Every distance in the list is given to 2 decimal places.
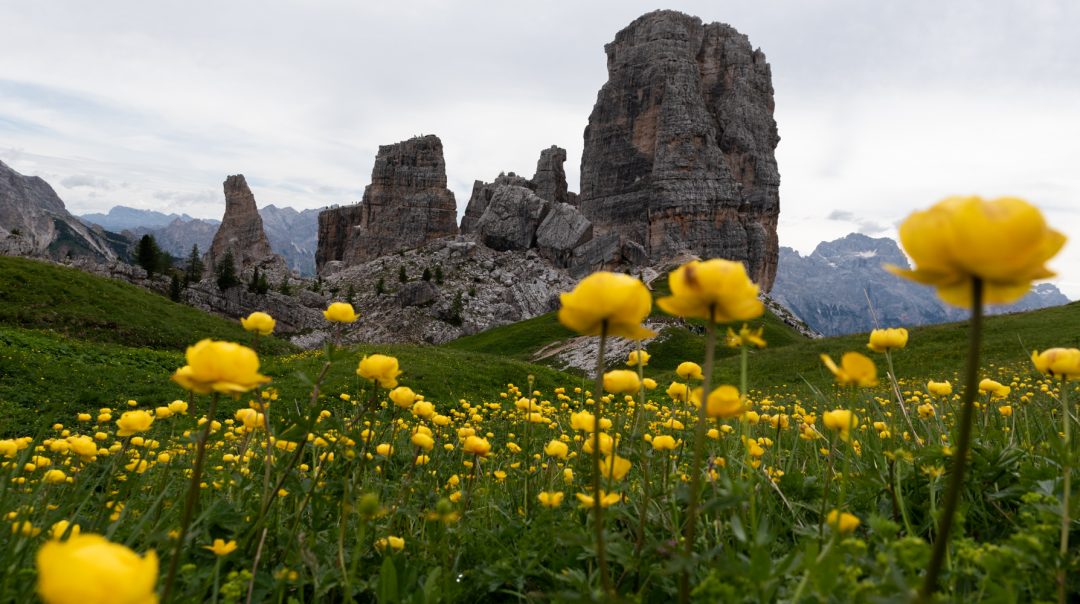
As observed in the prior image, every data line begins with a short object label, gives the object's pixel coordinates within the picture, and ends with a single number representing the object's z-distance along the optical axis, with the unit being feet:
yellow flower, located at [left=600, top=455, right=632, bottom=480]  6.70
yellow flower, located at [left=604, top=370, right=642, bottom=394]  8.36
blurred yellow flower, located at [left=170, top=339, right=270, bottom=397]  4.94
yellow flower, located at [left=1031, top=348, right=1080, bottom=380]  6.29
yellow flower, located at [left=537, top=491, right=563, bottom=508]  7.43
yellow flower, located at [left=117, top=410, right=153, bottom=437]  9.04
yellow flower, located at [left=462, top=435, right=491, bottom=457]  8.52
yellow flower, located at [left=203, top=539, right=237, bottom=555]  5.89
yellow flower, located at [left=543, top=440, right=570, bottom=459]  8.71
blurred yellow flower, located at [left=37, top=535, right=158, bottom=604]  2.63
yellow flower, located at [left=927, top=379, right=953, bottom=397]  10.14
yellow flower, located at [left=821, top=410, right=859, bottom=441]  6.99
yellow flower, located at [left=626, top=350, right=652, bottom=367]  7.36
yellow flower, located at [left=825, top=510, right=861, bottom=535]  5.15
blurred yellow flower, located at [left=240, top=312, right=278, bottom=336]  8.49
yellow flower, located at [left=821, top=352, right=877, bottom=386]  5.01
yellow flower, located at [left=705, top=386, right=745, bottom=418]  5.27
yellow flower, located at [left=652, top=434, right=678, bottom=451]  8.20
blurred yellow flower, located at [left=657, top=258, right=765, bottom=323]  4.63
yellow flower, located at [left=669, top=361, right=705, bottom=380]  9.31
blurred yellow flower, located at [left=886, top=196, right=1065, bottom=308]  3.37
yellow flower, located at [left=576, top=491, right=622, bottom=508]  6.00
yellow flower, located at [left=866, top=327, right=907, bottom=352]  8.55
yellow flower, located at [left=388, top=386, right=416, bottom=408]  8.91
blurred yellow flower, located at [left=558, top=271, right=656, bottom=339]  4.74
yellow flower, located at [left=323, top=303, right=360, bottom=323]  9.67
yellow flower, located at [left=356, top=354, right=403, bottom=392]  8.25
